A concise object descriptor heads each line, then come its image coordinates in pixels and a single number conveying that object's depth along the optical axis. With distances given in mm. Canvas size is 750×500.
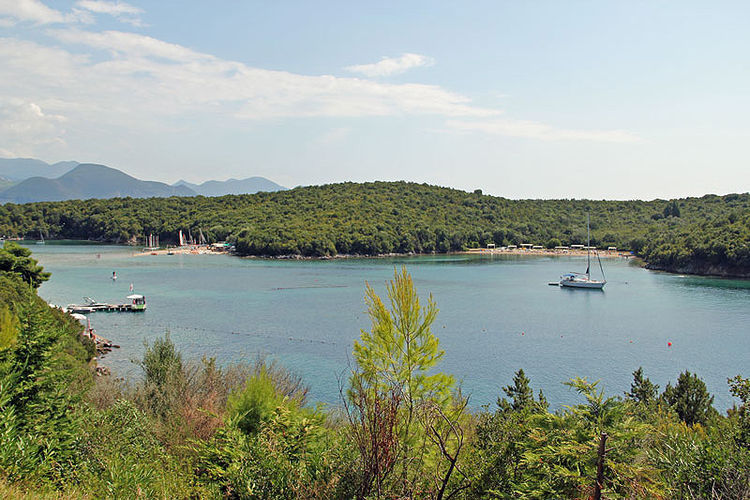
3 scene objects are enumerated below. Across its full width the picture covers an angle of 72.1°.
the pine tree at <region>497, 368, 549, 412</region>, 15008
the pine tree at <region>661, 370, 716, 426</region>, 15875
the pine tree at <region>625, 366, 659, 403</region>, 16733
